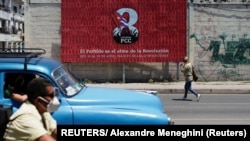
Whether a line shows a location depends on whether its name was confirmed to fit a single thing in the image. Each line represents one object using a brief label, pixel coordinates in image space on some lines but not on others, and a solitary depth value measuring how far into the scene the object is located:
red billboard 20.39
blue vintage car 5.19
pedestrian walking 14.98
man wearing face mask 3.14
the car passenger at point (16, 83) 5.31
